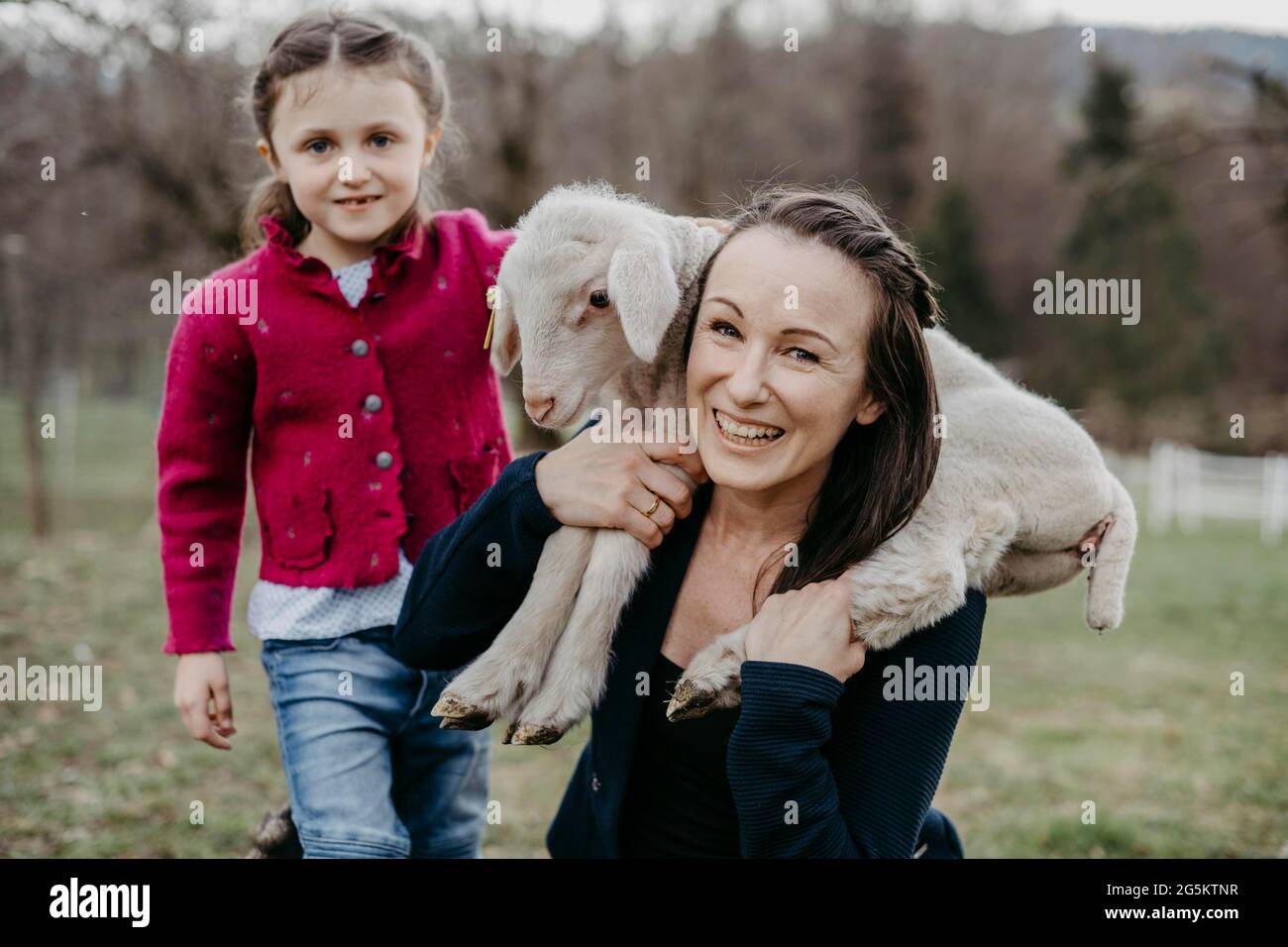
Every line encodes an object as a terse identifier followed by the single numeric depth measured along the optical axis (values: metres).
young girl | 2.71
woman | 2.15
